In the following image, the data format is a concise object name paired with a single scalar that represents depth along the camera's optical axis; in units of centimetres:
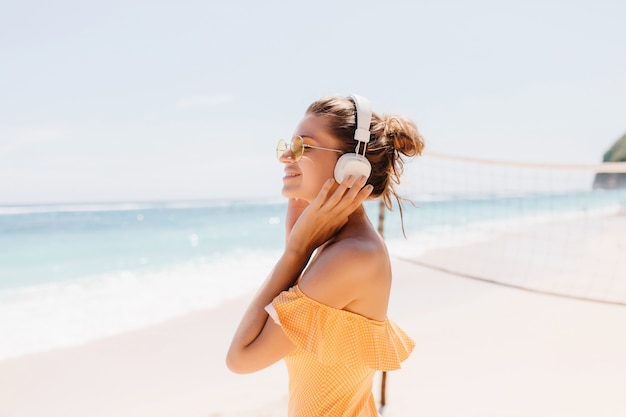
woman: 129
